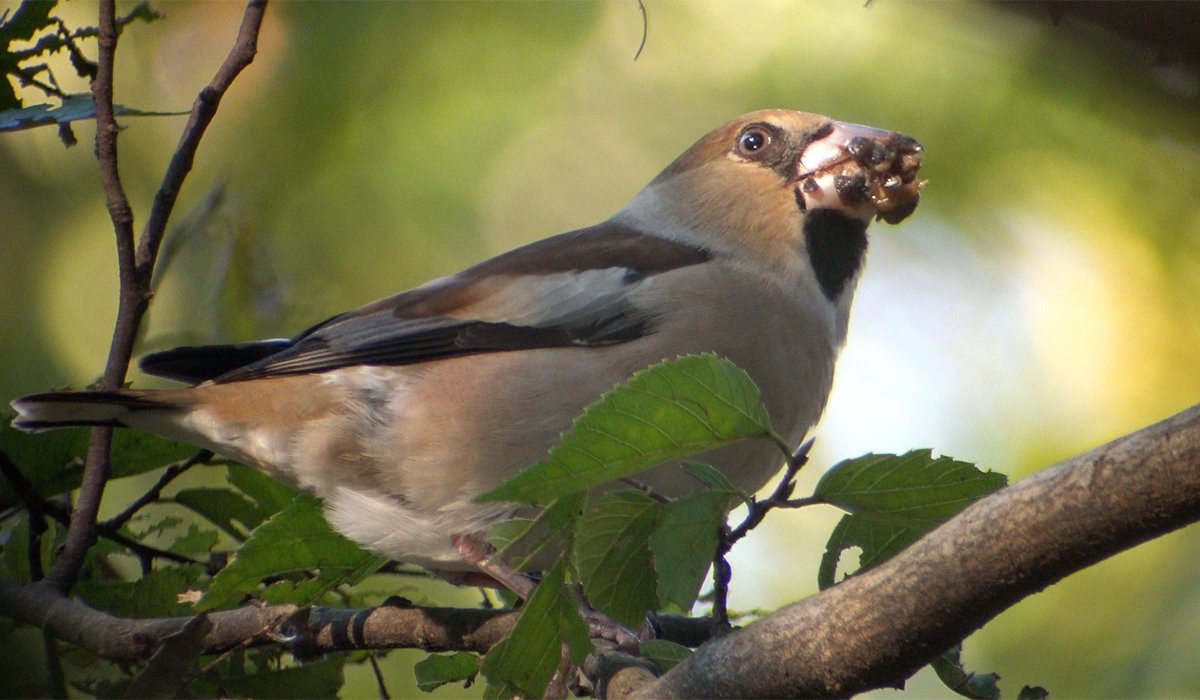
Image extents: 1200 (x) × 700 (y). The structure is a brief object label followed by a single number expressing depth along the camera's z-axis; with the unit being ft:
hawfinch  19.17
